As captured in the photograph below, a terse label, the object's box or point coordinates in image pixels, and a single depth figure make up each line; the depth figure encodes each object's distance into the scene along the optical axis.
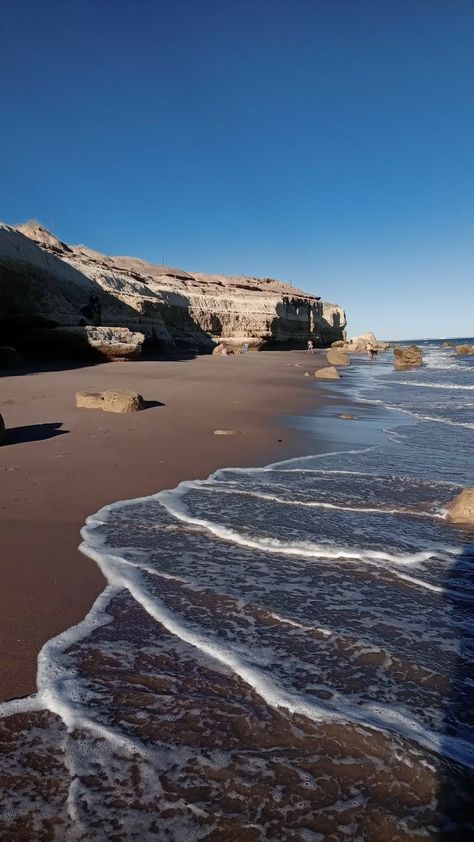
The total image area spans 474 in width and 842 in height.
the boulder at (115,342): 16.62
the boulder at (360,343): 54.37
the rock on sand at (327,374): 18.15
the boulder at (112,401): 7.54
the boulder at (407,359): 26.00
